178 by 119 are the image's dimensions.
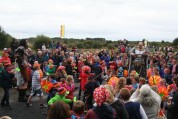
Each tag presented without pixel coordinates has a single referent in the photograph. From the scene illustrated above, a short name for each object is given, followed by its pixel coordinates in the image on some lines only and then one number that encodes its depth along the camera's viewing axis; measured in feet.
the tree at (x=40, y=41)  79.41
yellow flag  66.77
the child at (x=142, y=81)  19.55
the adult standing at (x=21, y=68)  25.58
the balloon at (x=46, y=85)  22.27
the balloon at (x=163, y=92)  18.93
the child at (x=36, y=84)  25.66
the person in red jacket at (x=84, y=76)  25.90
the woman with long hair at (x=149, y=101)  13.16
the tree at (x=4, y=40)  79.26
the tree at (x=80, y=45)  101.46
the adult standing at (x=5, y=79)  24.29
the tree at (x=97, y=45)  101.99
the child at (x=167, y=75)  33.08
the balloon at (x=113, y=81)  23.40
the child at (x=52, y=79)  23.64
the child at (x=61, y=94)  17.41
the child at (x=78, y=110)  11.62
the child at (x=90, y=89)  23.09
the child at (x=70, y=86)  20.33
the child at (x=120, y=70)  32.62
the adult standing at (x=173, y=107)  13.27
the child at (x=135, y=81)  20.80
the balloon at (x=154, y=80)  24.59
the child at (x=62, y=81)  21.09
